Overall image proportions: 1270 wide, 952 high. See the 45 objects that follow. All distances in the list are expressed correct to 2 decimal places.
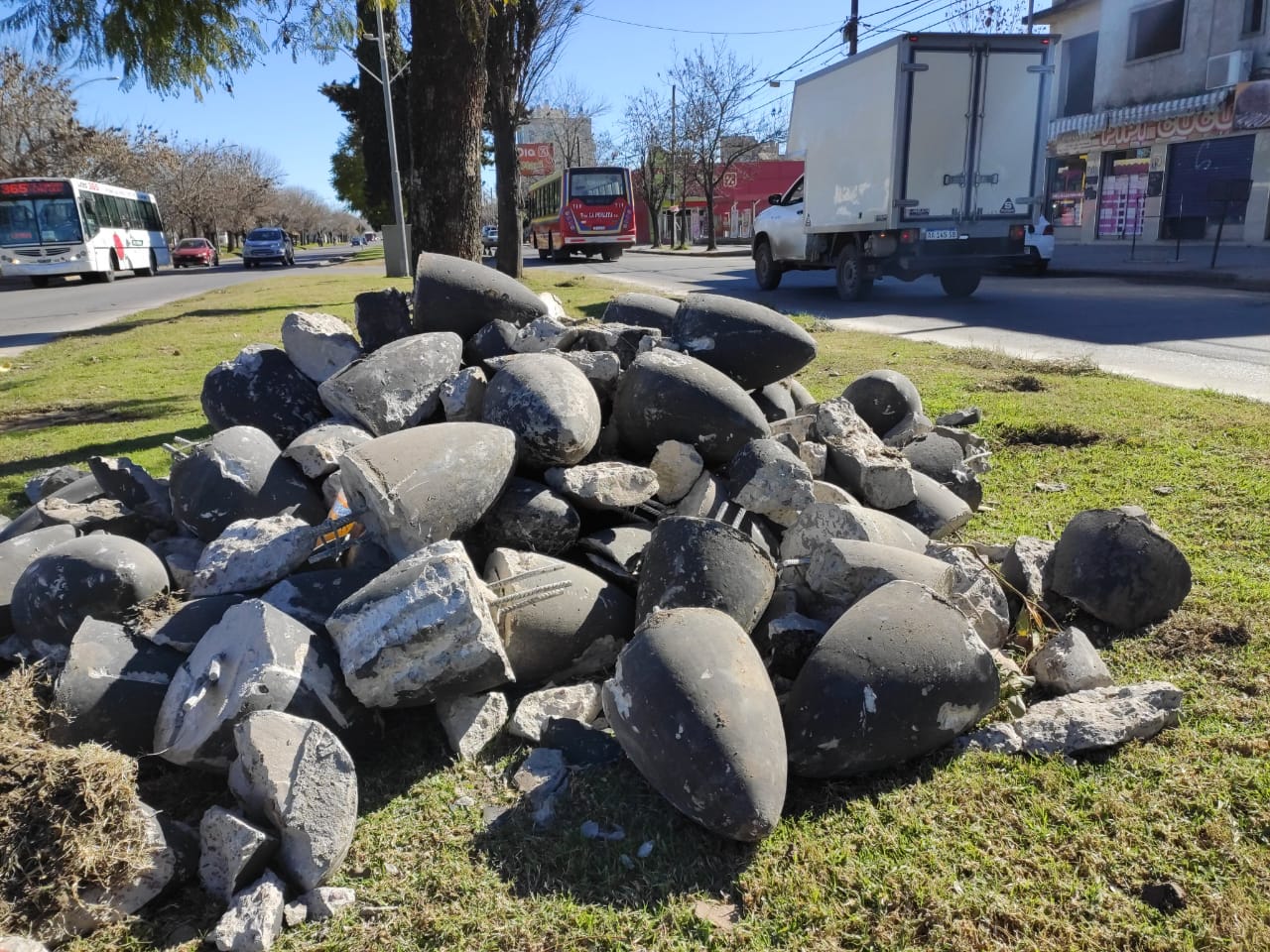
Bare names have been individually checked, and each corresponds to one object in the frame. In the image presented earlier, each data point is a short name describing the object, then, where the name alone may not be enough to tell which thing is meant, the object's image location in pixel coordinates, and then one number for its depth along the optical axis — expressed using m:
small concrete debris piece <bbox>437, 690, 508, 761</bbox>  2.73
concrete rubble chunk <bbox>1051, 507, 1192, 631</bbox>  3.29
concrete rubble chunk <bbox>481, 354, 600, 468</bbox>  3.58
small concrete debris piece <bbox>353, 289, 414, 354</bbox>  4.75
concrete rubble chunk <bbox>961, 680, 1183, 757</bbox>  2.60
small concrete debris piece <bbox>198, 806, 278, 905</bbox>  2.16
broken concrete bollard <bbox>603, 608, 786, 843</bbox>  2.23
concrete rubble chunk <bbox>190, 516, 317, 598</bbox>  3.14
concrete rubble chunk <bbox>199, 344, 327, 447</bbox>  4.35
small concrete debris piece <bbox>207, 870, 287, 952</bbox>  2.03
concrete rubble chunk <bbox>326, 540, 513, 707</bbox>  2.59
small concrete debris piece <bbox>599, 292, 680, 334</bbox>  5.04
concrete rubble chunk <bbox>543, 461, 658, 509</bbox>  3.48
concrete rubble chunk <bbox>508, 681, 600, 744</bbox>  2.77
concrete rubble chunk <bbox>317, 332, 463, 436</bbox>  3.94
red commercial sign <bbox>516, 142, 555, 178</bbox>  63.99
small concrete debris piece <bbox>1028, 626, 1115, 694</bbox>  2.88
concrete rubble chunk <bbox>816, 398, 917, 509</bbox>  3.79
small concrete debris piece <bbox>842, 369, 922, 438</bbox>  4.83
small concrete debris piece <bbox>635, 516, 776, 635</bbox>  2.89
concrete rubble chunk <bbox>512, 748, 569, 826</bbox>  2.45
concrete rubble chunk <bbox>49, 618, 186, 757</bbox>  2.62
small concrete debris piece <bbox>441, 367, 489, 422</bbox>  3.89
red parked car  45.94
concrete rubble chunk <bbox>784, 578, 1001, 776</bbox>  2.48
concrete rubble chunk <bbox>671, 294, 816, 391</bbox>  4.41
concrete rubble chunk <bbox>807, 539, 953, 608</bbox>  2.98
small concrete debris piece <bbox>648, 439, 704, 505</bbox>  3.72
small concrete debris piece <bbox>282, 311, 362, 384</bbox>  4.50
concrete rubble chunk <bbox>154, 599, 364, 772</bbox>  2.51
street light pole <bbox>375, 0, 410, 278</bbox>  15.87
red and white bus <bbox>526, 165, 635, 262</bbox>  31.84
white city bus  28.39
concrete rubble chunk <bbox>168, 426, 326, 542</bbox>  3.52
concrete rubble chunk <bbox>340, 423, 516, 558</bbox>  3.10
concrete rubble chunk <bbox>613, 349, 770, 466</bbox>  3.82
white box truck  12.98
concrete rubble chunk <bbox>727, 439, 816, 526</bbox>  3.53
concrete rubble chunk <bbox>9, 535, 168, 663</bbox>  3.04
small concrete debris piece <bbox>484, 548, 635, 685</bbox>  2.95
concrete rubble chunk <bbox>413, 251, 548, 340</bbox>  4.60
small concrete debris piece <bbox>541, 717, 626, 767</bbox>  2.63
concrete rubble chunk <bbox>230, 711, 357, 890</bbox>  2.21
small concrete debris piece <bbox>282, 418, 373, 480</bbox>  3.66
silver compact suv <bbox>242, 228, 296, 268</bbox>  41.97
